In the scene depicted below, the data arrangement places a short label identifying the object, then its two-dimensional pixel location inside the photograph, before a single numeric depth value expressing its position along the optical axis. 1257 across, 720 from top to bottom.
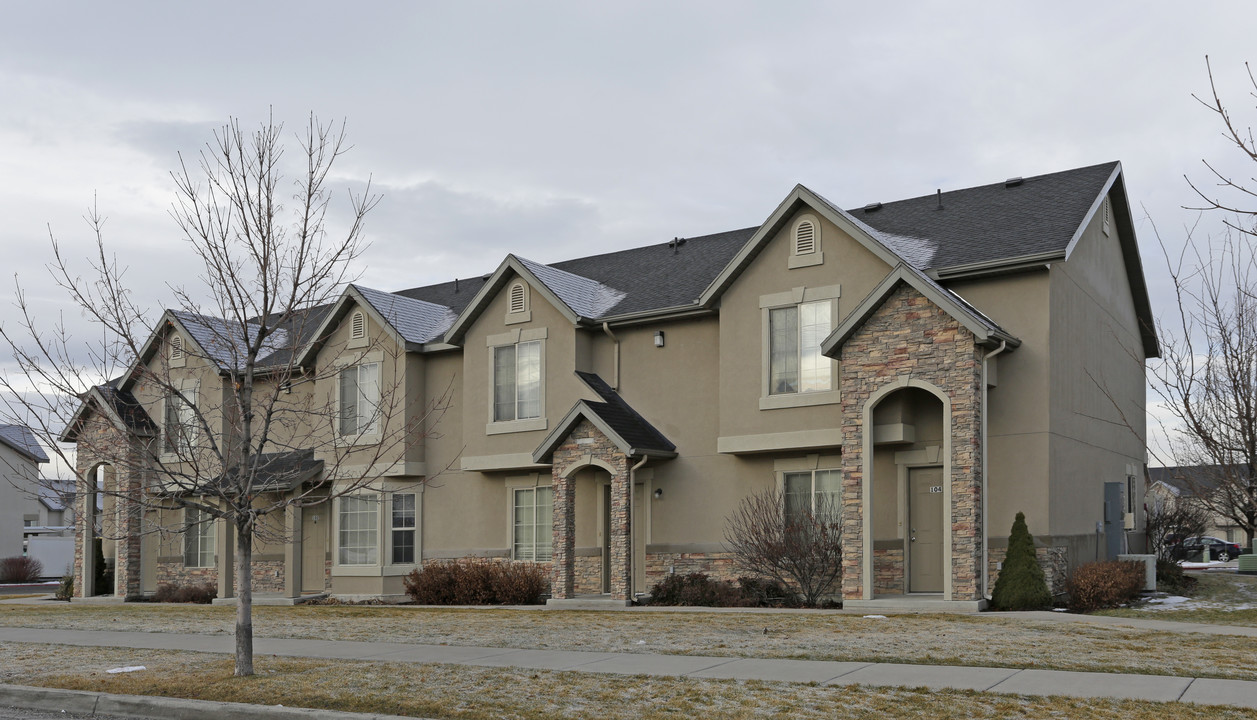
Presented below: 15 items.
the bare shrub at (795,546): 19.78
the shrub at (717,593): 20.22
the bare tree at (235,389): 11.75
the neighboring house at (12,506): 53.99
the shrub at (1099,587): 18.03
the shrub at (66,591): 30.73
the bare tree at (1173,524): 26.42
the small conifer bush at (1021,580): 17.64
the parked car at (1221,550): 46.41
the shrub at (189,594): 27.73
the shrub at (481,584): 22.89
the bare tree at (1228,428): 8.16
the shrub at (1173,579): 21.36
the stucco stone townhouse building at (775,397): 18.81
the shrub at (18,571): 45.16
